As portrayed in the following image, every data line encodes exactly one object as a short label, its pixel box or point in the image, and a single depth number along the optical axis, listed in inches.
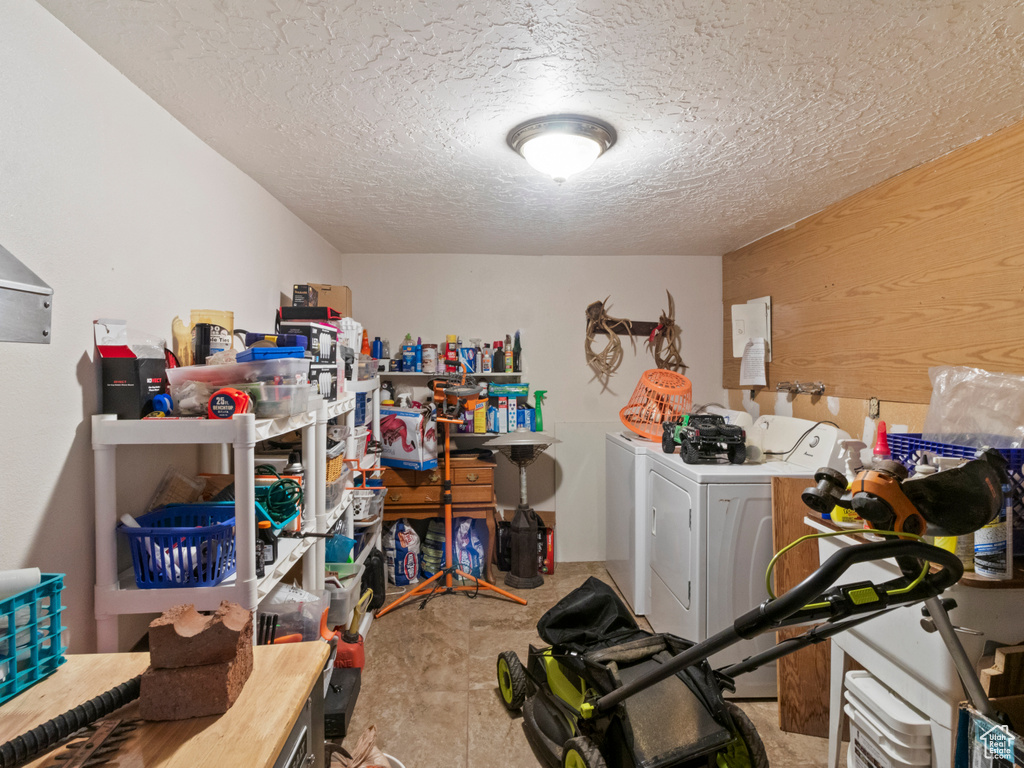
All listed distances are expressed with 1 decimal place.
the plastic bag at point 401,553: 136.3
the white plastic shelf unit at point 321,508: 81.4
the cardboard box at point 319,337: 78.4
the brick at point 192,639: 34.0
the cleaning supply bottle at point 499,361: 148.9
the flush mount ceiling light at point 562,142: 70.7
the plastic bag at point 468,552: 137.9
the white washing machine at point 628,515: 117.3
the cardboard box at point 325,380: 80.1
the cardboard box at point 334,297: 112.7
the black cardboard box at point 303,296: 102.7
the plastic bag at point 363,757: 67.3
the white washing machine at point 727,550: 93.0
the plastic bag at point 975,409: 63.3
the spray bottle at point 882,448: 64.0
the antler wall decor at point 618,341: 155.8
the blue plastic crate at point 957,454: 52.8
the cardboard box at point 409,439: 131.3
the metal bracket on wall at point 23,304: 31.6
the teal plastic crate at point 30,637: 35.3
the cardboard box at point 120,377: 54.7
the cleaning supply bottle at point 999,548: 49.7
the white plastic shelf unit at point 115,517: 52.6
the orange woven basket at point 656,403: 129.9
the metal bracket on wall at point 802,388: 111.8
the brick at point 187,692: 34.0
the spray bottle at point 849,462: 50.3
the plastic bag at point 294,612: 72.8
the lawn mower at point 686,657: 36.8
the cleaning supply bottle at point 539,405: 154.6
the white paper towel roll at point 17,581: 35.8
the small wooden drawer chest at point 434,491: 136.3
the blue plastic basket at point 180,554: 53.0
